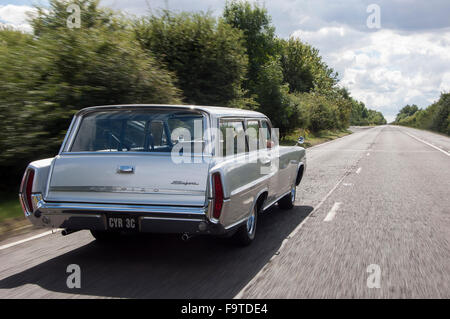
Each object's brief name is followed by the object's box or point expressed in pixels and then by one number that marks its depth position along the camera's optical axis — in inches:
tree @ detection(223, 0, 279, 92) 1435.8
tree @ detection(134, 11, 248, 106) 620.7
